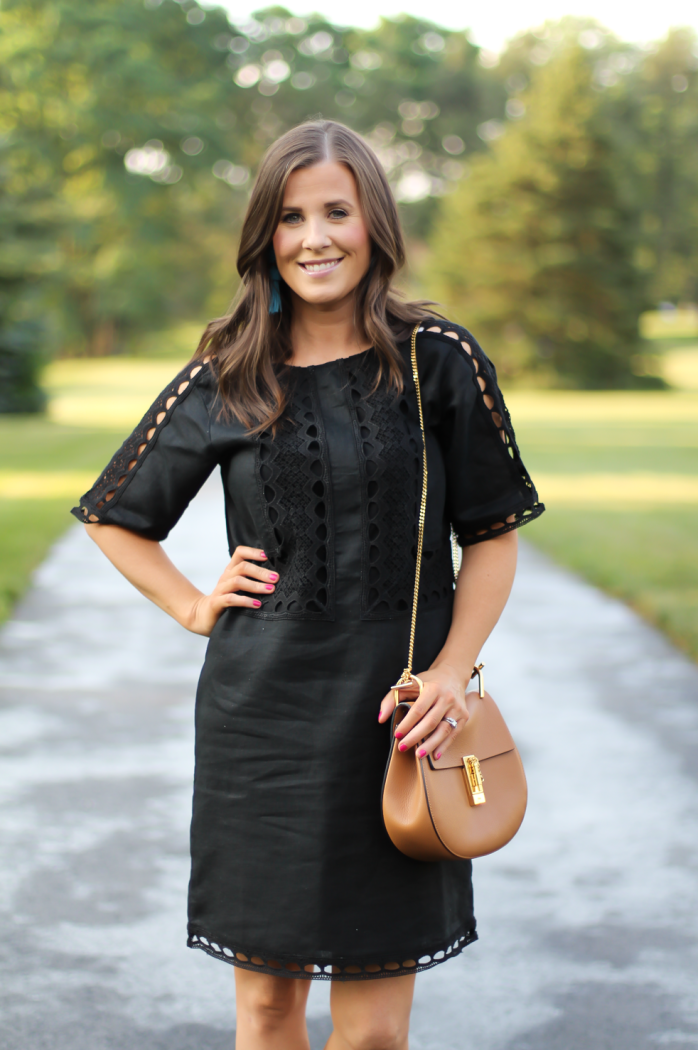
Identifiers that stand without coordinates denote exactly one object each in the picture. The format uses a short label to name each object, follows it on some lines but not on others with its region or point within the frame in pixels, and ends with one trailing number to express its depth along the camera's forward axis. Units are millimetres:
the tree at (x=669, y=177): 63531
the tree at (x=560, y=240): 42031
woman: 2086
